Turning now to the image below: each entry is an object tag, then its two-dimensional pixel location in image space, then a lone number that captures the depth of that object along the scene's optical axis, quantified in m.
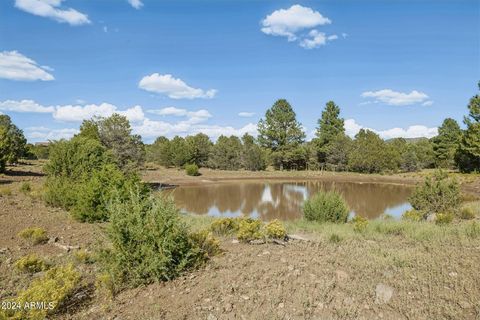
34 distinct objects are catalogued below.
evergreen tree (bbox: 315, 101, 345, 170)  54.78
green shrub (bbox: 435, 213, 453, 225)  10.79
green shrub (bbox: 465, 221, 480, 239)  8.18
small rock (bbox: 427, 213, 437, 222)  12.00
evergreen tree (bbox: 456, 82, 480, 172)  37.09
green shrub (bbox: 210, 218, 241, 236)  9.59
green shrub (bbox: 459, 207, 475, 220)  12.67
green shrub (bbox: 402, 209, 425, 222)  12.14
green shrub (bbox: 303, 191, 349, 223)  12.52
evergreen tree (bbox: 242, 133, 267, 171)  54.81
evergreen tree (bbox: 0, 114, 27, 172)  26.42
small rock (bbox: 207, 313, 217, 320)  4.23
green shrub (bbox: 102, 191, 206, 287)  5.20
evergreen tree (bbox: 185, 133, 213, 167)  58.31
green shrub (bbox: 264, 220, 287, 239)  8.35
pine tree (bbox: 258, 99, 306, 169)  54.91
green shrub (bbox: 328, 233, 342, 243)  8.12
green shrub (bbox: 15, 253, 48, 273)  6.41
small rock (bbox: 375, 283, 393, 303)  4.63
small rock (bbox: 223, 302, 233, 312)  4.41
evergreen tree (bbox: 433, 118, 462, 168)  53.90
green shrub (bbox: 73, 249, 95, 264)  7.03
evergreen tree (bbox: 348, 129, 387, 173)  51.66
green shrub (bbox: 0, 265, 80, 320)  4.29
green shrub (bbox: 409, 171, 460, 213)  13.59
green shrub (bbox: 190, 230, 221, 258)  6.73
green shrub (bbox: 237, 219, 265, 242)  8.18
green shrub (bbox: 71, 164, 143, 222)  11.77
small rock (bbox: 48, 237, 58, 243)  8.87
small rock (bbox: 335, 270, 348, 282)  5.26
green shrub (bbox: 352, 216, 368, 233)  9.63
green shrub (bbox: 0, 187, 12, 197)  16.64
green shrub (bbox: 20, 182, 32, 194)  17.88
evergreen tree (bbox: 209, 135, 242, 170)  56.03
